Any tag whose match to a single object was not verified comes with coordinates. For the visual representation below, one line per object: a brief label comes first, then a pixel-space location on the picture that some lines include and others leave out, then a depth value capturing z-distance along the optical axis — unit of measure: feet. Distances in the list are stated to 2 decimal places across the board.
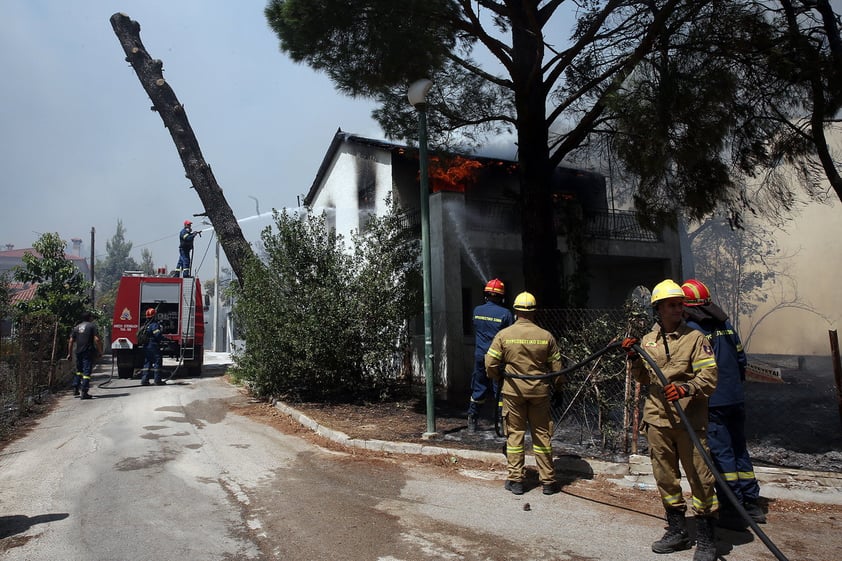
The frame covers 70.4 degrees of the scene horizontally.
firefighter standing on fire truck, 56.75
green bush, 33.17
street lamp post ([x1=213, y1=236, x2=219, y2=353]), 100.12
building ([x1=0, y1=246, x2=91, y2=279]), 224.53
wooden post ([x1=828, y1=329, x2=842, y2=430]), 22.78
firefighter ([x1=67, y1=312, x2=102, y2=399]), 37.09
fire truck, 49.42
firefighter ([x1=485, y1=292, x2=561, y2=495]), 17.29
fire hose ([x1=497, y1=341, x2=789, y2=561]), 10.55
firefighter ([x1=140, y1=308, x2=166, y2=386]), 43.55
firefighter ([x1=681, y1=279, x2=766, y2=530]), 14.28
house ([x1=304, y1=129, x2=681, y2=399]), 40.98
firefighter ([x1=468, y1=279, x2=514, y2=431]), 23.90
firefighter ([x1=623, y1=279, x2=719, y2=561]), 12.28
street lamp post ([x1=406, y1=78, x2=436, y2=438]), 24.70
